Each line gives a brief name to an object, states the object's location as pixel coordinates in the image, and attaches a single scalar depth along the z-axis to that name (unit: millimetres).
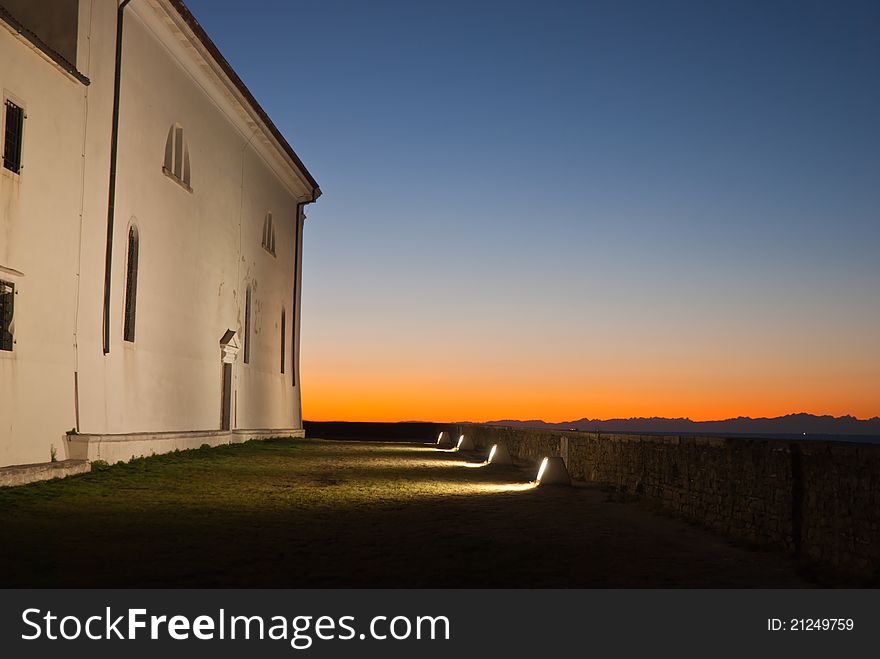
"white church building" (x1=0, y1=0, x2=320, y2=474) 14961
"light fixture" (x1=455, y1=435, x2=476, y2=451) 33250
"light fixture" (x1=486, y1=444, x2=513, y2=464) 23625
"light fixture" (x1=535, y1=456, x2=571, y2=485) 16417
